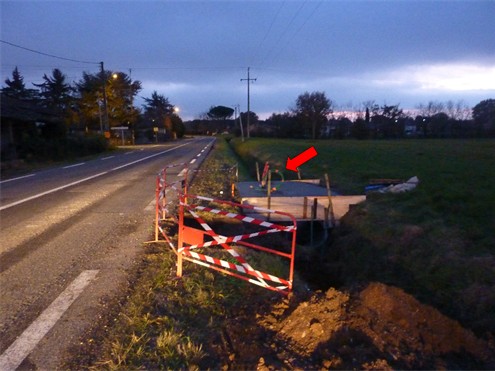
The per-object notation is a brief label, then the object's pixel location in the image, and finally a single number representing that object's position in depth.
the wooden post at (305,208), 12.37
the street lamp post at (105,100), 47.16
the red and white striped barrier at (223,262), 5.65
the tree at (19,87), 66.69
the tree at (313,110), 67.19
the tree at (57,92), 67.88
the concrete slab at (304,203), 12.61
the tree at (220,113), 140.75
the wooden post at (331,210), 12.52
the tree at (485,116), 51.88
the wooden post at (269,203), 12.43
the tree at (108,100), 62.84
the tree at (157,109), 103.22
